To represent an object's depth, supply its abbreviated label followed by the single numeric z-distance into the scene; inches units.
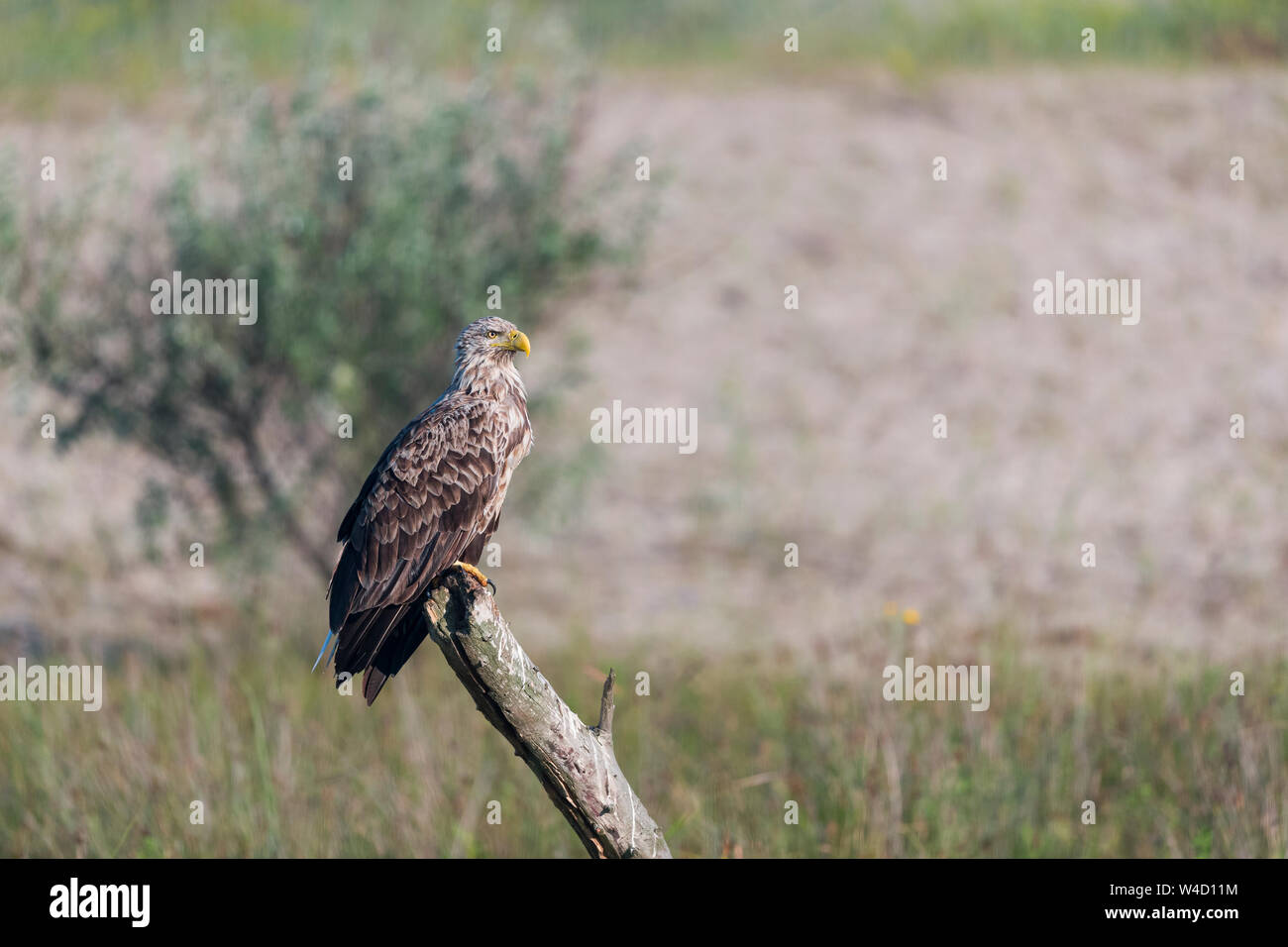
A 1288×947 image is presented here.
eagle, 303.0
